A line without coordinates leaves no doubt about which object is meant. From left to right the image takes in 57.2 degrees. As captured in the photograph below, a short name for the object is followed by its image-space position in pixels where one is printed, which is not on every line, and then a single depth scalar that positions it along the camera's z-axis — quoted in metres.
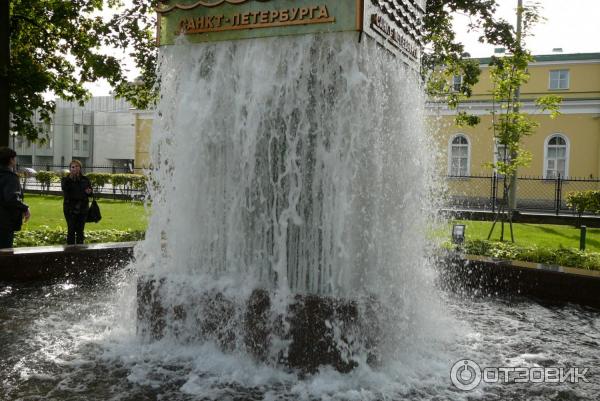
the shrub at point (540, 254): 7.43
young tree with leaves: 13.06
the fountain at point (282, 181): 3.95
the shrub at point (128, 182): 27.94
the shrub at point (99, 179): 29.21
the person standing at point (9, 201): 6.48
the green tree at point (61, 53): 11.48
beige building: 29.53
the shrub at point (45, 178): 28.28
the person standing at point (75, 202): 9.24
